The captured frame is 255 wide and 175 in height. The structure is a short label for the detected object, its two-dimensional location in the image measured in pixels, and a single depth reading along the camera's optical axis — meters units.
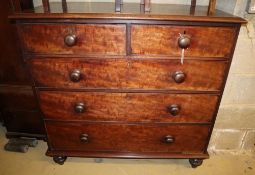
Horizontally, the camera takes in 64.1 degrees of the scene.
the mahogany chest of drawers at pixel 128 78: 1.15
